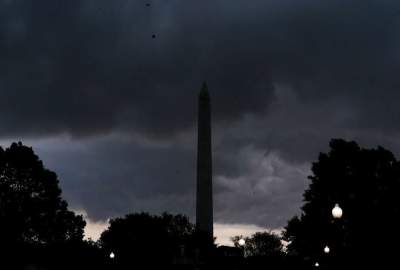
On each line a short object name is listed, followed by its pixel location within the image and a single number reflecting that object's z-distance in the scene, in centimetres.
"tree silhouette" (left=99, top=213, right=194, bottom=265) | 9200
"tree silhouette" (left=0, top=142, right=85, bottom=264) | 5638
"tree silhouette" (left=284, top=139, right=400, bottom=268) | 4869
